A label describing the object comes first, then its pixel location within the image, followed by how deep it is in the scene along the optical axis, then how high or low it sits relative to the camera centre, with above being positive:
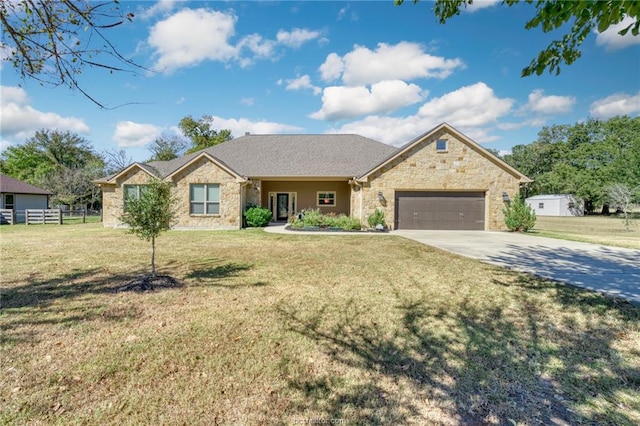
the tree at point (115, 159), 39.03 +6.08
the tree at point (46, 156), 40.31 +7.04
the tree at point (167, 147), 41.01 +8.11
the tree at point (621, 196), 21.61 +0.85
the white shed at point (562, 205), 41.62 +0.27
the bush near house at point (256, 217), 17.91 -0.70
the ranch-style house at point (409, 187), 16.95 +1.10
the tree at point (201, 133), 37.47 +9.28
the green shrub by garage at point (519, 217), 16.25 -0.56
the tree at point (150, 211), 6.13 -0.13
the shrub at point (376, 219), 16.56 -0.73
